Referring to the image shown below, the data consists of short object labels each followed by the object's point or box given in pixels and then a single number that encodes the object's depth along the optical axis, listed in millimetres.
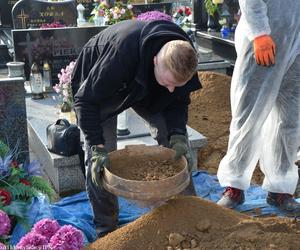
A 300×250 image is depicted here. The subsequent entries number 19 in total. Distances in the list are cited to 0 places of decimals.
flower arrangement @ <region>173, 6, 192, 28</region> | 8578
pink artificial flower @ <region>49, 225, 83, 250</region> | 2074
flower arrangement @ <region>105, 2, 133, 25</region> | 6797
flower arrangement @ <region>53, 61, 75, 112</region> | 4648
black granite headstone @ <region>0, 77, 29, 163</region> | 3301
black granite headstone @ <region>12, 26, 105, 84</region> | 5848
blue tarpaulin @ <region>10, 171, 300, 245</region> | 2859
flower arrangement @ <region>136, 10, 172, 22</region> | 5787
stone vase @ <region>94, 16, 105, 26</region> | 7539
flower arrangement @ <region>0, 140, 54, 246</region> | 2604
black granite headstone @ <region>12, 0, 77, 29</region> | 7770
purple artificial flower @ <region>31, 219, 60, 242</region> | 2166
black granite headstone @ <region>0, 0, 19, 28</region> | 10273
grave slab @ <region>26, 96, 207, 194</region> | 3830
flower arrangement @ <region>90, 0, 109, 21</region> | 7391
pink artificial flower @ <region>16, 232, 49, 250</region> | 2027
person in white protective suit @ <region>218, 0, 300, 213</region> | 3084
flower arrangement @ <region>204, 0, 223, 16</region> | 8217
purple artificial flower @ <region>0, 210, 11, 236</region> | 2248
